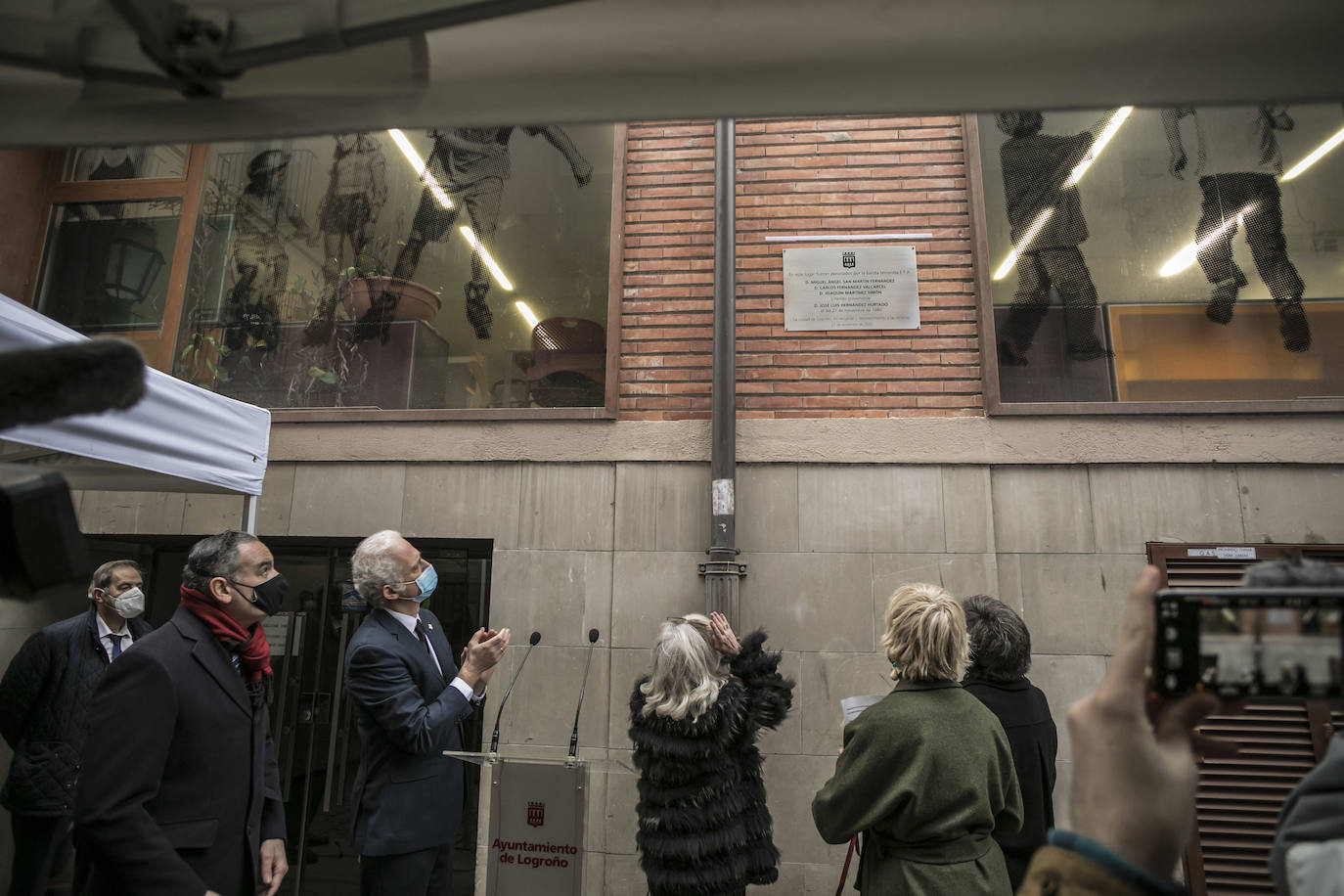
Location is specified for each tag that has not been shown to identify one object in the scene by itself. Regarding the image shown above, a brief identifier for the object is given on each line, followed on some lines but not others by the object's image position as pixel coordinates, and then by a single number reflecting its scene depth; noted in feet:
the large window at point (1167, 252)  18.56
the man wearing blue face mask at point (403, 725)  10.59
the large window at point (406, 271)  20.20
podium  12.84
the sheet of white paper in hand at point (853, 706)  12.07
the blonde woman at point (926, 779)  9.14
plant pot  21.07
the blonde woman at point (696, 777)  11.34
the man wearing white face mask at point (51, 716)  14.69
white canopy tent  9.69
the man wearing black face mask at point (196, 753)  8.13
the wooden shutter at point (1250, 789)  16.33
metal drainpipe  17.38
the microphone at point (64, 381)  3.30
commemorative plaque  18.93
